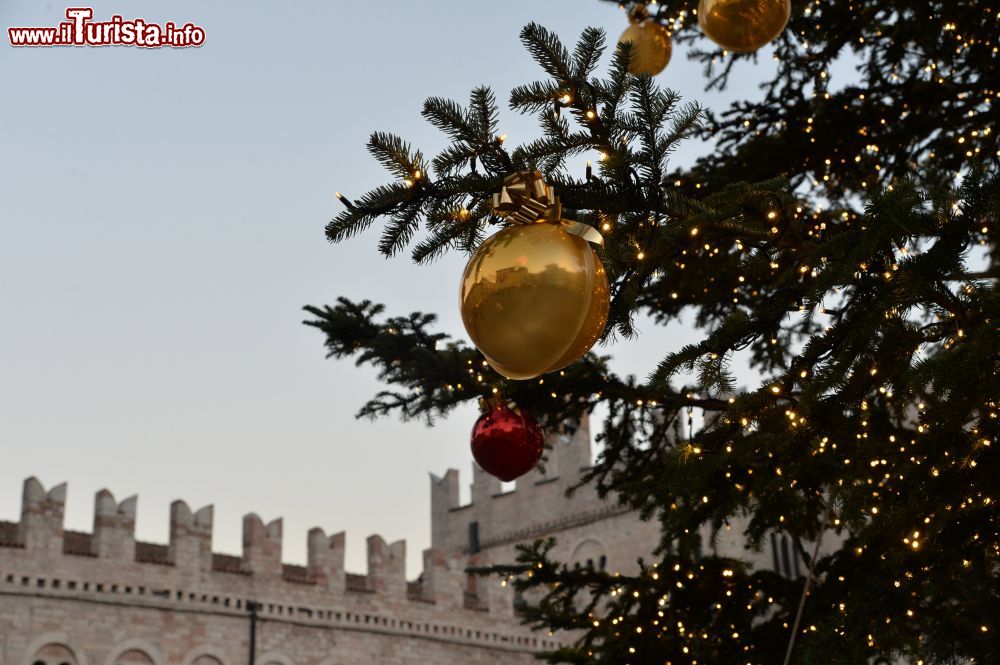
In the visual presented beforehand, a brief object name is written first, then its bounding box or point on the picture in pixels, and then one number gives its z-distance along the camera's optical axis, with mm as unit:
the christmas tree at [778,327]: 3182
